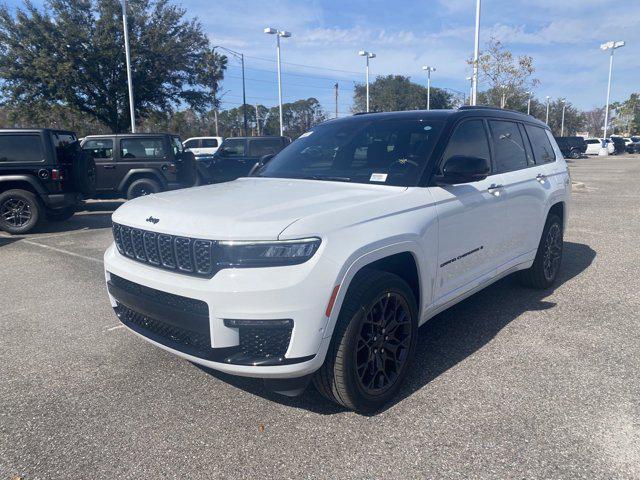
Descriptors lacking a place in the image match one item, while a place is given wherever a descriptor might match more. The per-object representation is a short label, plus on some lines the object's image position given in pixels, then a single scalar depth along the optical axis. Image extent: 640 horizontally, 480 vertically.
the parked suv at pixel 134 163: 11.93
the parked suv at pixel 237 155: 16.02
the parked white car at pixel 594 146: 49.62
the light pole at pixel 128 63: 20.36
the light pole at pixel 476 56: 19.34
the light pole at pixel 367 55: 39.88
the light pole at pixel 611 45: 45.44
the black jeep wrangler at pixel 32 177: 9.41
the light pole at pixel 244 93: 34.99
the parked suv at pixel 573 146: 42.28
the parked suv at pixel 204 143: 25.16
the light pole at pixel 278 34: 31.45
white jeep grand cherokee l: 2.59
